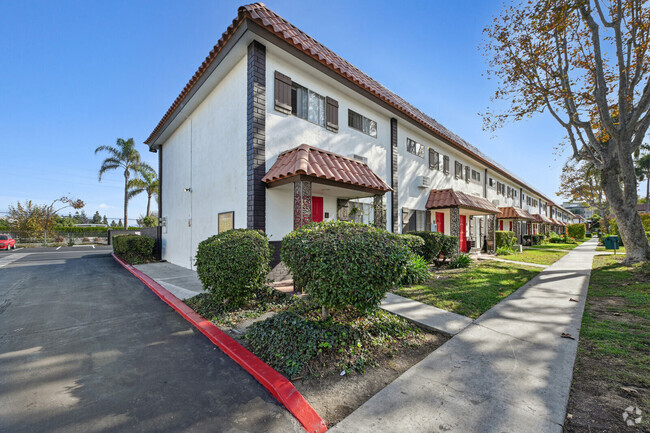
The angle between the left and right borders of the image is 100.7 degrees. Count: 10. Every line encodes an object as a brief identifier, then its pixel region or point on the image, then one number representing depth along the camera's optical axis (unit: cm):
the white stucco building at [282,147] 729
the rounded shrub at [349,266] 364
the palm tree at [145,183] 2924
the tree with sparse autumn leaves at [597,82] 957
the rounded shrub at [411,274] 385
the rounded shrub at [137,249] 1342
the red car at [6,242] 2311
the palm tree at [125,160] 2736
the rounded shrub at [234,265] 501
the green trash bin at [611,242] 1557
